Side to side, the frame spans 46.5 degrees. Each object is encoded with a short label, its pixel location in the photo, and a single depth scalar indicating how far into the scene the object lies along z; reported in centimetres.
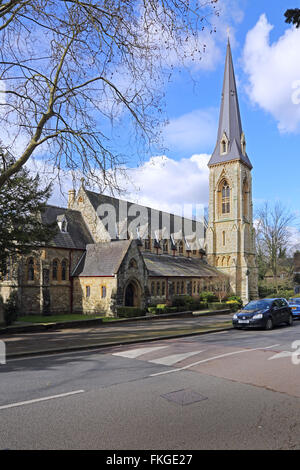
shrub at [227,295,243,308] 4092
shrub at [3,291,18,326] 2008
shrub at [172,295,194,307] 3525
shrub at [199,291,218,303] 3938
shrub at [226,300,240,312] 3414
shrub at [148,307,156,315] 2867
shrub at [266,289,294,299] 4341
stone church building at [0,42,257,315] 2831
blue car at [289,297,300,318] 2279
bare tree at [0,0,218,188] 1014
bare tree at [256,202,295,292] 4758
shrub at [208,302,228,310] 3543
